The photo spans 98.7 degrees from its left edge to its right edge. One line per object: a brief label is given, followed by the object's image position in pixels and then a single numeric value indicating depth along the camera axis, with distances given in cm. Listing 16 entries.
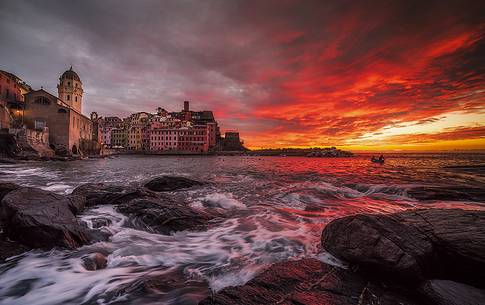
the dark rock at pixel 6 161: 2912
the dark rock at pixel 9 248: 397
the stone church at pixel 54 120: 4741
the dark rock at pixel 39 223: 434
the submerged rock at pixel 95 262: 392
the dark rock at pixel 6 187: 612
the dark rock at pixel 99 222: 570
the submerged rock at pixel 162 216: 596
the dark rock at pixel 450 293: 279
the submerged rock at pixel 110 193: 764
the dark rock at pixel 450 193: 983
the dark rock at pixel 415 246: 322
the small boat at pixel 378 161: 4728
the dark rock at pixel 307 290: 267
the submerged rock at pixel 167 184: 1209
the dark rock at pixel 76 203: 608
